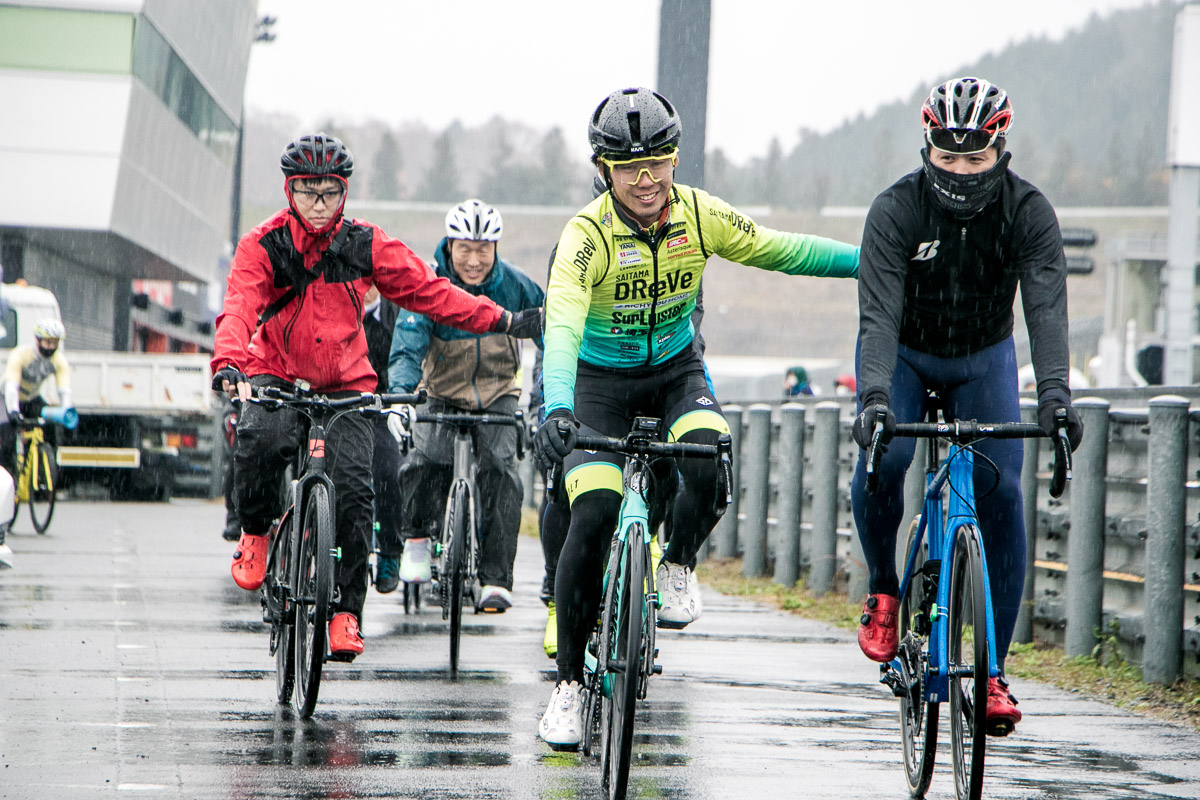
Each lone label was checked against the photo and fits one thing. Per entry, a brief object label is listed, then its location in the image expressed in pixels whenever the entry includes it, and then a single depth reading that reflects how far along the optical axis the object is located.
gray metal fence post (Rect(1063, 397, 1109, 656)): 17.44
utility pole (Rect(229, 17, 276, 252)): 96.24
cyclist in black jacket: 10.79
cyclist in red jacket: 14.34
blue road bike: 9.98
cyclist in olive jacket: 18.66
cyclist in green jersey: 11.45
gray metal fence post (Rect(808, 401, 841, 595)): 25.28
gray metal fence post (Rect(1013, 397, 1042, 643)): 19.05
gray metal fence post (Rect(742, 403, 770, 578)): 28.61
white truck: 50.97
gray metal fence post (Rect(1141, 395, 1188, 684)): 15.80
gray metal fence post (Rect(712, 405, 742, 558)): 30.95
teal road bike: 10.16
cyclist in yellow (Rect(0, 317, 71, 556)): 36.28
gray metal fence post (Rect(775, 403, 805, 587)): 26.72
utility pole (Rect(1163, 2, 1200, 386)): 63.50
